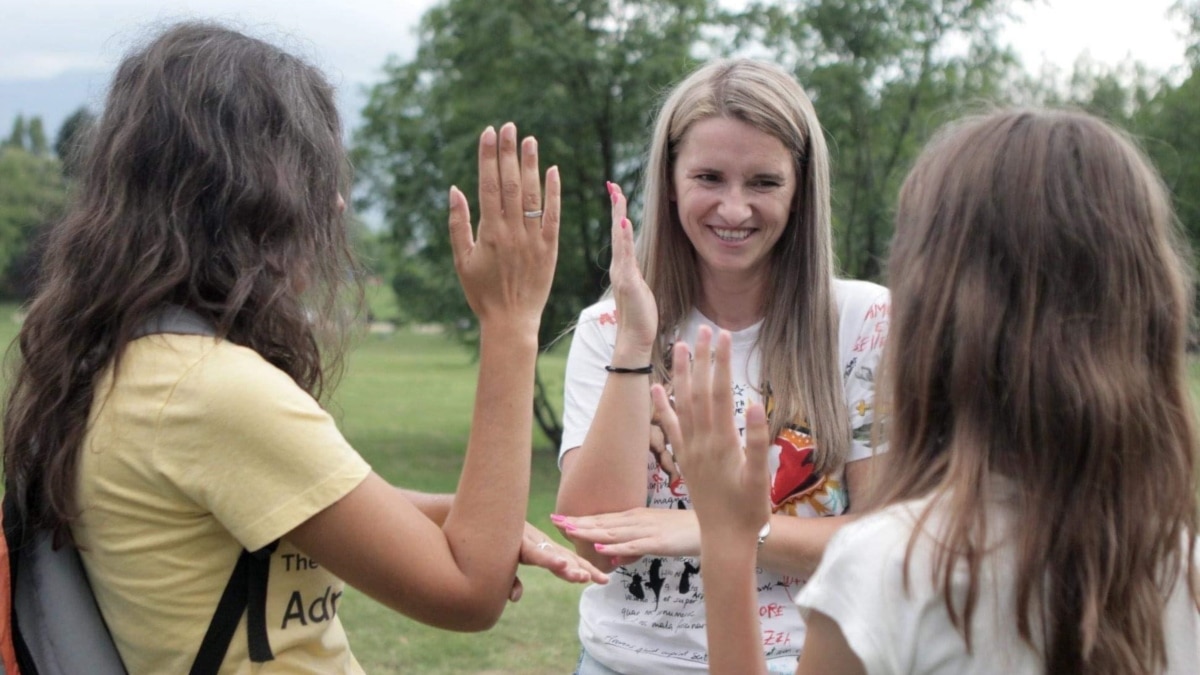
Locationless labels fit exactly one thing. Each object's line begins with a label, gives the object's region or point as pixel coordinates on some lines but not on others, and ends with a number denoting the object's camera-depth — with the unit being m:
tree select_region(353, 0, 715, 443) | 15.13
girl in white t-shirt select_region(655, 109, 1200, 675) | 1.53
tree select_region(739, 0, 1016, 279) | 14.62
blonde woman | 2.44
